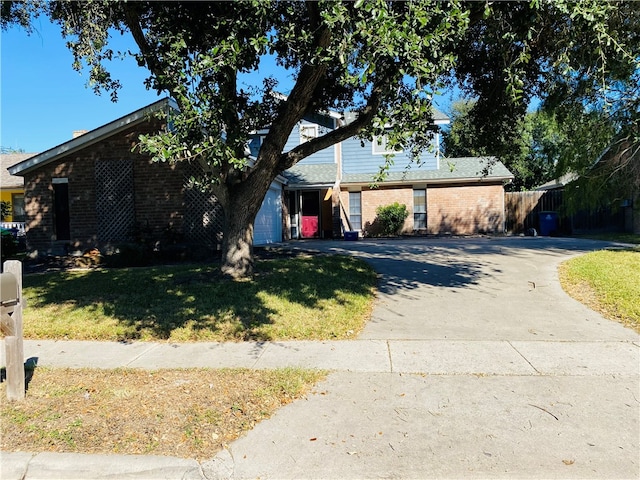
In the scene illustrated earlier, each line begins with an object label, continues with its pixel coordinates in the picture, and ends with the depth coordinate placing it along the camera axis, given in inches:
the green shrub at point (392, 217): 874.1
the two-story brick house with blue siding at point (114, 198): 560.1
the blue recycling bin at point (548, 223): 893.1
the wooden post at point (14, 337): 165.9
